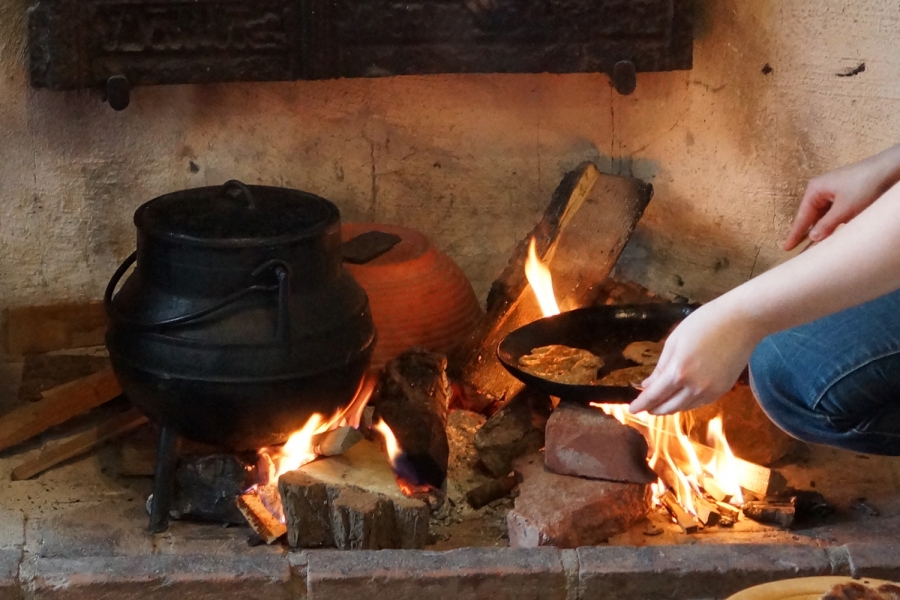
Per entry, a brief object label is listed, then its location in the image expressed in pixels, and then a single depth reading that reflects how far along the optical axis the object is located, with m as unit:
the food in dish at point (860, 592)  1.68
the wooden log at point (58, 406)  2.70
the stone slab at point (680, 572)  2.00
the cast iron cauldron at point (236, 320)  2.29
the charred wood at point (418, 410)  2.50
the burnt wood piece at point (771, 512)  2.40
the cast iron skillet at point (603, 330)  2.80
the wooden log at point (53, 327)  3.04
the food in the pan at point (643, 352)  2.70
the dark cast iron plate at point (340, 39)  2.68
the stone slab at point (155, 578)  1.91
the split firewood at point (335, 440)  2.45
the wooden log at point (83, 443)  2.59
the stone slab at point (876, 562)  2.00
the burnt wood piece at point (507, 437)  2.57
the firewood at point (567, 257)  2.94
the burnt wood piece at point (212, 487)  2.43
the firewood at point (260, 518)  2.34
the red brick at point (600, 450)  2.40
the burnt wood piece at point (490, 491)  2.52
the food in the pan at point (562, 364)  2.54
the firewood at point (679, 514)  2.40
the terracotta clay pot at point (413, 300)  2.86
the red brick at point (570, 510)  2.27
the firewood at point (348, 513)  2.26
